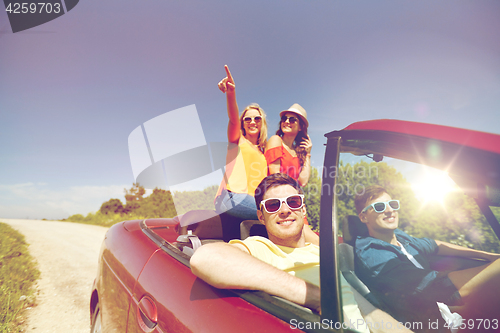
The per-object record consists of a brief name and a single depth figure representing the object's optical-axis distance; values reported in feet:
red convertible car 2.37
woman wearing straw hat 8.20
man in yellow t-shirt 3.02
